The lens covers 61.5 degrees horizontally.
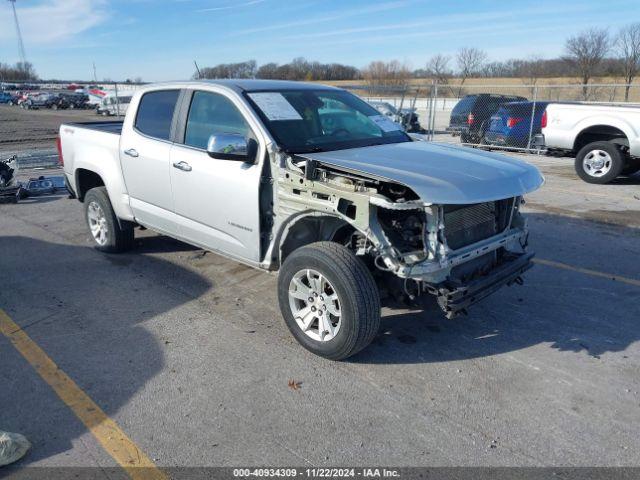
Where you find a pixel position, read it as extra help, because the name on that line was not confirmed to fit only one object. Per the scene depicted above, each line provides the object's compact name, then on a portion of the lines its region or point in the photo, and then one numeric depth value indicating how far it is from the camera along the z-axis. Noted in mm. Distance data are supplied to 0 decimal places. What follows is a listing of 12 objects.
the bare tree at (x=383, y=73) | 59906
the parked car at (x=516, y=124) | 15578
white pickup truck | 10219
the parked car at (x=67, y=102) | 50000
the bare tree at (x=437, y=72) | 67650
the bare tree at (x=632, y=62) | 49438
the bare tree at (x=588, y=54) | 53156
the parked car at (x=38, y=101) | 50531
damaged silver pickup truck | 3590
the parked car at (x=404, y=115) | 17898
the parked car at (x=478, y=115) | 17047
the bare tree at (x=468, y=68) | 70250
